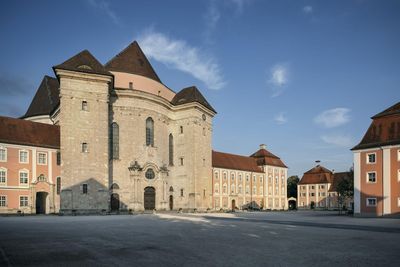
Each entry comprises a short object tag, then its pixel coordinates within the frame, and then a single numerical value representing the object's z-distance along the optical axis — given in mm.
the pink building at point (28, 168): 36062
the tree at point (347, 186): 50156
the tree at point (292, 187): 107000
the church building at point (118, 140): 36750
